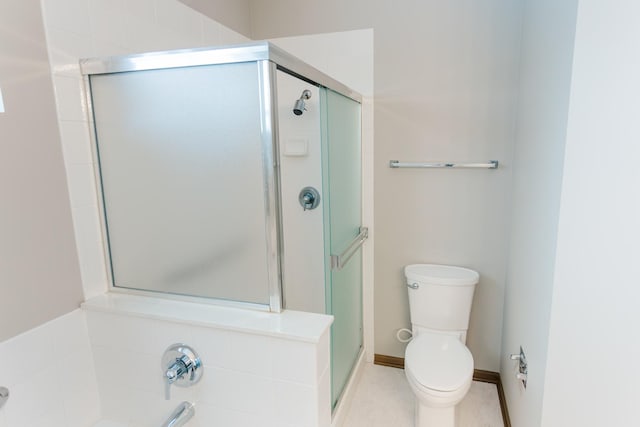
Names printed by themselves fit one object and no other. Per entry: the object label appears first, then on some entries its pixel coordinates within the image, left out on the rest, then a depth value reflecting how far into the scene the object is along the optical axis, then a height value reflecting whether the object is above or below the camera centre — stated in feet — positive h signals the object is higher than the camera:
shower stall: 4.17 -0.07
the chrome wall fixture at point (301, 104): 5.66 +0.81
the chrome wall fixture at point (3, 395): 3.95 -2.43
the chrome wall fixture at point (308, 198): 6.59 -0.73
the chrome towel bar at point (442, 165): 7.00 -0.20
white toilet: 5.86 -3.35
